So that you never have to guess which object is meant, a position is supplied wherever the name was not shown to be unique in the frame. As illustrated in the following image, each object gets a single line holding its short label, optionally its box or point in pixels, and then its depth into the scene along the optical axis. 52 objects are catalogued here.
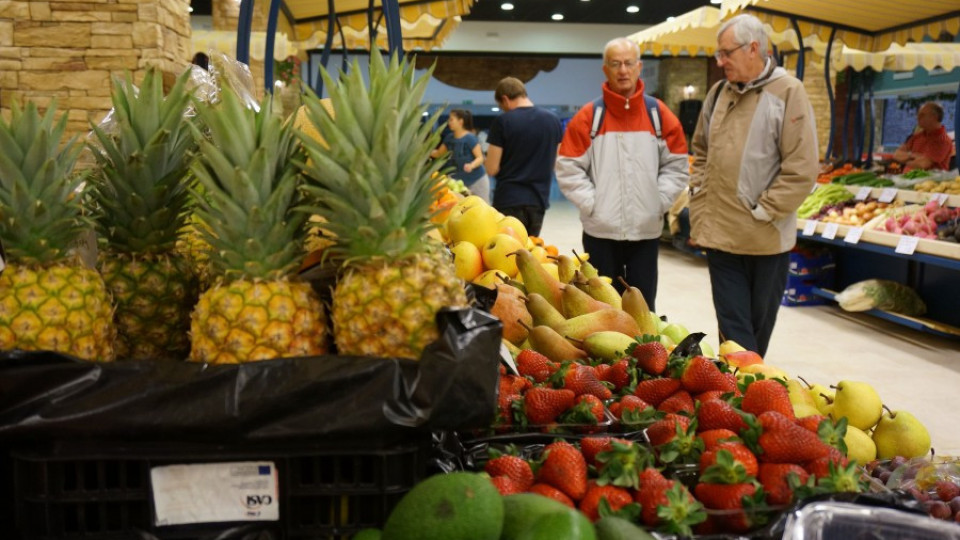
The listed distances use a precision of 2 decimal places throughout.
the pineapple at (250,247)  1.19
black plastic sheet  1.06
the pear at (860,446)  1.94
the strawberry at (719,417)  1.52
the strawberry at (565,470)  1.31
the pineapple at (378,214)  1.19
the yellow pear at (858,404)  2.07
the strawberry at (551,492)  1.29
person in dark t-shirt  6.05
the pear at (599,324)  2.29
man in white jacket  4.29
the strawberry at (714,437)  1.43
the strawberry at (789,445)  1.37
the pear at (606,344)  2.13
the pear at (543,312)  2.34
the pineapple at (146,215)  1.33
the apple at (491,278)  2.68
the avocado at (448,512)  1.00
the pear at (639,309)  2.44
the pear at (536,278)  2.58
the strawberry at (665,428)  1.47
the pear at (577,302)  2.42
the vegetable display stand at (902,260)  5.88
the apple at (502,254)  2.84
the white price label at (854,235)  6.56
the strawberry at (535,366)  1.87
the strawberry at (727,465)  1.29
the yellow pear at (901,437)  2.00
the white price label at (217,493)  1.08
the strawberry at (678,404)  1.64
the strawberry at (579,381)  1.71
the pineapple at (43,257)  1.17
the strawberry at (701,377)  1.71
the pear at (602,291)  2.62
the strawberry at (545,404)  1.60
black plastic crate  1.07
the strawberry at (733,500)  1.23
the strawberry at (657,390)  1.73
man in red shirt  9.05
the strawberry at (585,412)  1.55
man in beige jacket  3.79
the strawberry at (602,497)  1.26
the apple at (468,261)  2.89
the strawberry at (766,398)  1.56
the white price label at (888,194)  7.03
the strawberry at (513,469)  1.35
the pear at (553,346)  2.16
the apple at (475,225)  3.05
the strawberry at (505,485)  1.30
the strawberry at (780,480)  1.29
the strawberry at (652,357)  1.83
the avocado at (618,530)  1.10
